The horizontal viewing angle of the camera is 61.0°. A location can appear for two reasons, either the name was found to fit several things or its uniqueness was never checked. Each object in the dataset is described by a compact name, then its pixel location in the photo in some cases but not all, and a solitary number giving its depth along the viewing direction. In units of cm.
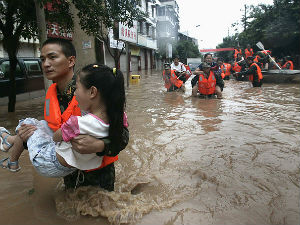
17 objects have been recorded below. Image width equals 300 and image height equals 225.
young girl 165
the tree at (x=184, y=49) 4019
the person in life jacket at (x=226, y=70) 1507
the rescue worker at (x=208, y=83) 755
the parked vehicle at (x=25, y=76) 700
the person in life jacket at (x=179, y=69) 972
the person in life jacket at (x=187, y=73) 988
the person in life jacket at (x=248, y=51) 1648
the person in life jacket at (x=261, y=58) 1263
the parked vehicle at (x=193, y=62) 2669
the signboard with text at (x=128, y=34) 845
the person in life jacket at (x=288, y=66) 1362
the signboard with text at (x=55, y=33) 1115
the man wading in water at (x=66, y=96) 194
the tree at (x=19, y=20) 504
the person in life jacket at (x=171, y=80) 959
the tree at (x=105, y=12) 543
